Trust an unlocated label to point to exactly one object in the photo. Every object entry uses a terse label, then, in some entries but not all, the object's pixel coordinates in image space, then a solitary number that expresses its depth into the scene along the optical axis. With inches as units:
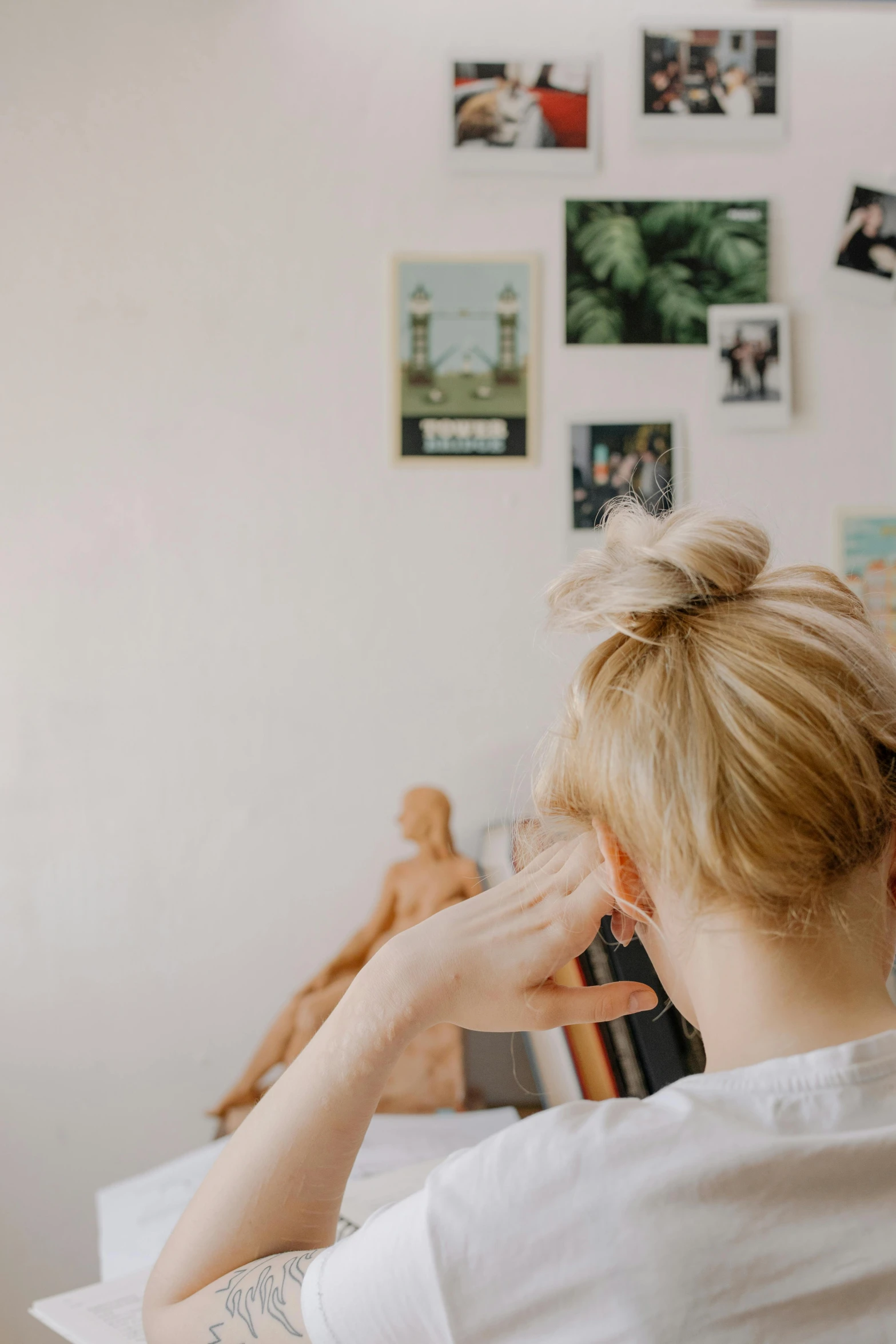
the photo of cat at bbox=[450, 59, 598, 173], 53.8
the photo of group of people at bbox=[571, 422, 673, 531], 55.1
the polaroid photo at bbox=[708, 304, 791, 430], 55.3
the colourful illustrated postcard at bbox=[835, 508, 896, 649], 56.7
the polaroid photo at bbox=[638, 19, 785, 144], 54.5
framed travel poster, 54.2
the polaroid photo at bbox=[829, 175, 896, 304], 55.8
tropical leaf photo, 54.6
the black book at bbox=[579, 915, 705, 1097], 42.6
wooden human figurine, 50.6
